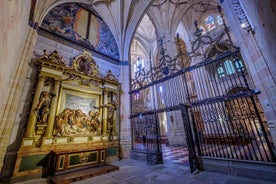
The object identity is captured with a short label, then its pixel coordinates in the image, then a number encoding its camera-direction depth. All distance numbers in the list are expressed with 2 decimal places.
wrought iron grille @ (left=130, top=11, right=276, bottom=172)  3.55
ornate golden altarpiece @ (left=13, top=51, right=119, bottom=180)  4.08
